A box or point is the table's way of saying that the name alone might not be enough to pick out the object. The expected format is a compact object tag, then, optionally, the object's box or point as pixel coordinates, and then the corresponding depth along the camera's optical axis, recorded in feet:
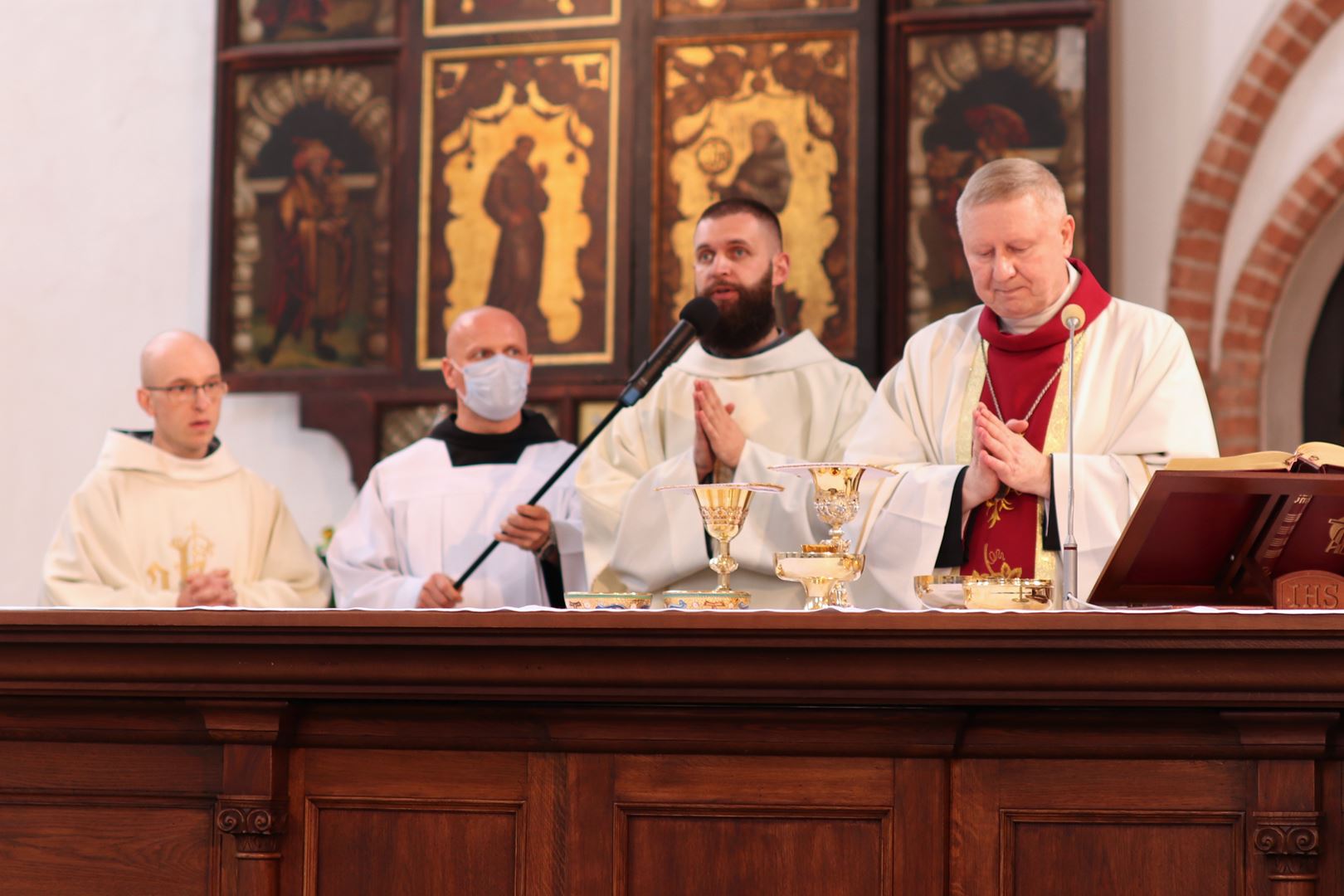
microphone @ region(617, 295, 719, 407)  25.38
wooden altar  16.96
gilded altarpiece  43.73
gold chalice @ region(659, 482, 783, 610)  20.70
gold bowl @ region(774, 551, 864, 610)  19.88
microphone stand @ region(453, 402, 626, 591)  26.09
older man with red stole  23.66
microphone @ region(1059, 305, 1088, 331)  21.57
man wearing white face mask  33.50
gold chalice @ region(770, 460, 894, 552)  20.58
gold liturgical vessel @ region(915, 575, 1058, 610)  18.90
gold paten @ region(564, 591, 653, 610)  20.25
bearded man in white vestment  28.17
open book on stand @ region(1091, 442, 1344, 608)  17.87
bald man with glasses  34.32
